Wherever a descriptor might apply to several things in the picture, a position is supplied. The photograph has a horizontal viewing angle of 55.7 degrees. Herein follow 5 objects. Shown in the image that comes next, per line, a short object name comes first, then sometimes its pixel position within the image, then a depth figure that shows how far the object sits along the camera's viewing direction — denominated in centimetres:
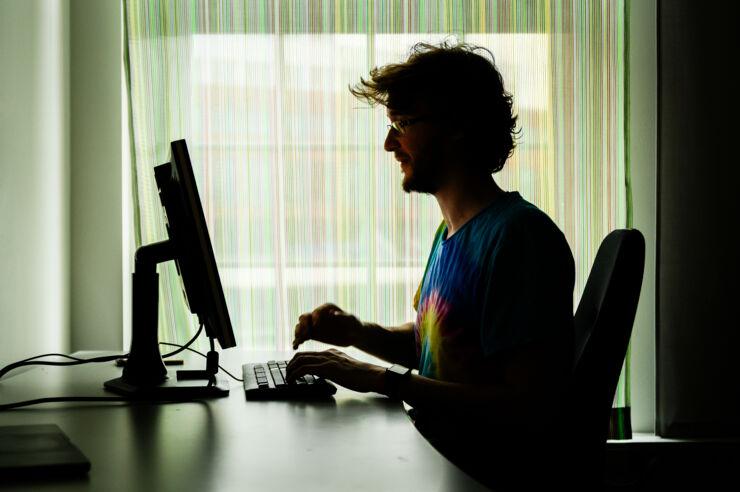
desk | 79
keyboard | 128
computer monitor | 119
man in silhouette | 116
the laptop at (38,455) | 79
